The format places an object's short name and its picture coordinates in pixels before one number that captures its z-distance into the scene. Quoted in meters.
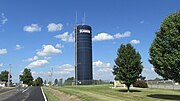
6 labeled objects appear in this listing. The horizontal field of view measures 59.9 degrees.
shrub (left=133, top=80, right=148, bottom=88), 31.13
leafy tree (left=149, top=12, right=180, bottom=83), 12.52
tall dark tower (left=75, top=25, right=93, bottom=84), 71.11
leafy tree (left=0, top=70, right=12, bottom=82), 94.90
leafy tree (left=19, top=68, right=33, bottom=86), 89.02
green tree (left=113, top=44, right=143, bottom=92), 20.85
